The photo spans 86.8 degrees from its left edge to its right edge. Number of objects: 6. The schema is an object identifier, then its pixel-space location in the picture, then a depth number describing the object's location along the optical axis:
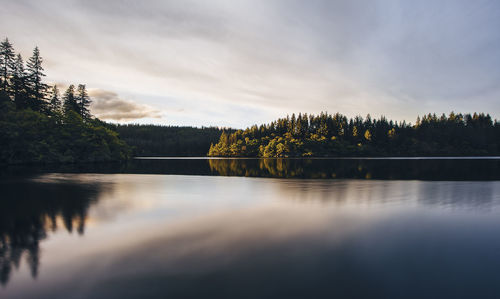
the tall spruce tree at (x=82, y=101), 89.91
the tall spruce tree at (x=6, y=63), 62.56
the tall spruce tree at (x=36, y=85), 69.25
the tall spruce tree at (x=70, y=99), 86.31
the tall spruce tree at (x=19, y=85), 64.84
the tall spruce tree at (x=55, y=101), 82.81
